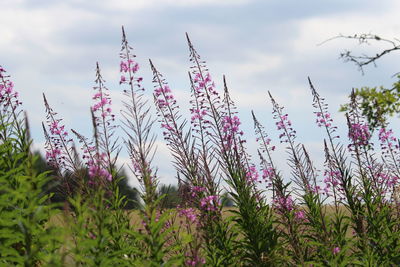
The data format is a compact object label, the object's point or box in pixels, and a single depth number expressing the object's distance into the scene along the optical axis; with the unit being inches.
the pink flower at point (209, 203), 517.7
